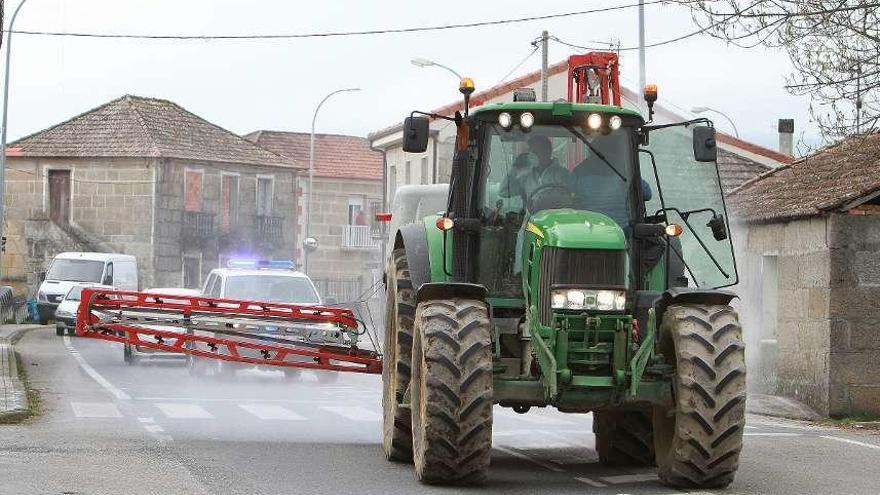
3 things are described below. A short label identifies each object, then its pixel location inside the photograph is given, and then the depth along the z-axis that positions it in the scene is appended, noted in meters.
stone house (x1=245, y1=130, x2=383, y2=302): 78.06
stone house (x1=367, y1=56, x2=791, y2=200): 51.18
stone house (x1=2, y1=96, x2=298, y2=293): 70.56
